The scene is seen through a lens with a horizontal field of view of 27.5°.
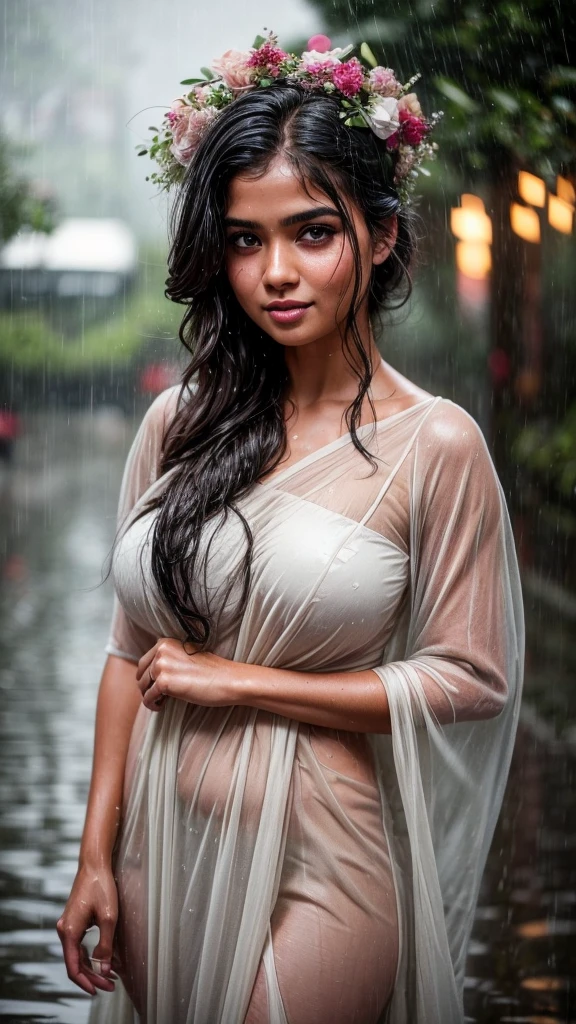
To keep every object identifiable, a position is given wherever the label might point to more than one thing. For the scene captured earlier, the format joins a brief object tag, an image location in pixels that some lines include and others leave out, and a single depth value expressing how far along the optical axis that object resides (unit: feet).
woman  4.76
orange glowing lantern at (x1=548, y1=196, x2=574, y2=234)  11.06
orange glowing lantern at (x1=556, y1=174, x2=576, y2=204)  10.32
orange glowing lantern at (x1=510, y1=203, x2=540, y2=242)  11.85
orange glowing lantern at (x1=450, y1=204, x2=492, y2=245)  11.91
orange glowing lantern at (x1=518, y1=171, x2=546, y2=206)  10.74
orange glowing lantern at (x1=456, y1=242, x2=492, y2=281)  11.95
